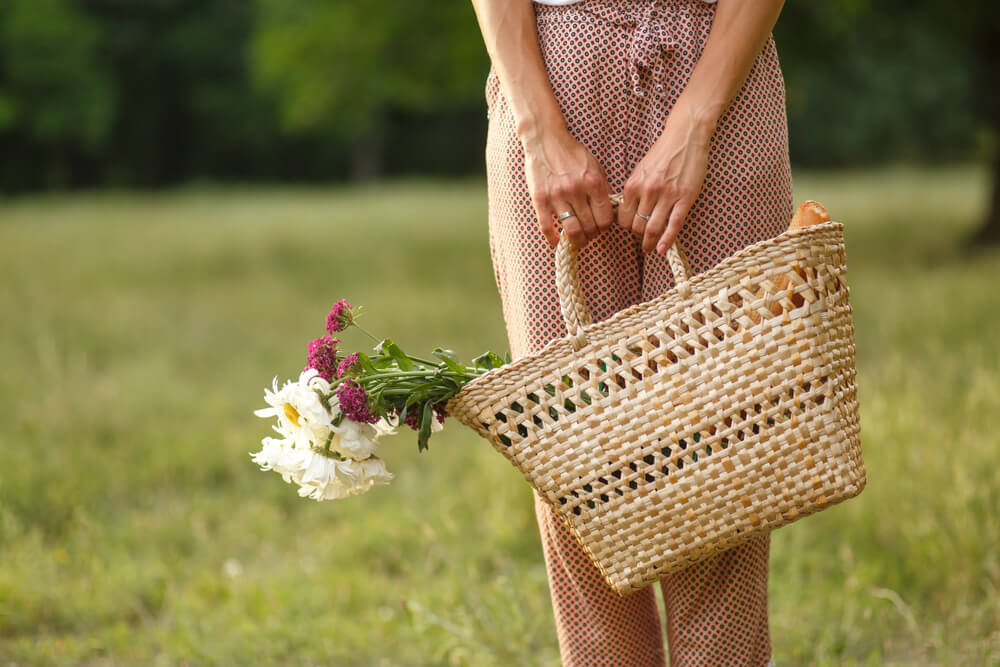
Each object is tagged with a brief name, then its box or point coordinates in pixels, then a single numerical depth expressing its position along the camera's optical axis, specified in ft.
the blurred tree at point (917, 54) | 55.16
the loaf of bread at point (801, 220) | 9.02
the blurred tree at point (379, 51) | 66.33
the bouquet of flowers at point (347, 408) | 9.68
